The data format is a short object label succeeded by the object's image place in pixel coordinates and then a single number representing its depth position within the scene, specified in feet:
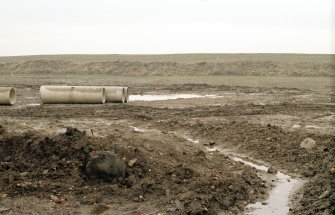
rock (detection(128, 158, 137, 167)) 28.40
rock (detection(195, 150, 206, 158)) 33.08
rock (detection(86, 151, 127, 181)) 27.20
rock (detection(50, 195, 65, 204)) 24.90
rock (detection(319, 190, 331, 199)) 25.05
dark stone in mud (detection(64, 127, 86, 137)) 30.99
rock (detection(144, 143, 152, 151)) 31.99
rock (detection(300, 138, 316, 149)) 36.60
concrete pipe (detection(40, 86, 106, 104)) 63.46
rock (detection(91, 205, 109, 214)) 23.80
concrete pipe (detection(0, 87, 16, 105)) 63.36
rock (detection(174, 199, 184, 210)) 24.16
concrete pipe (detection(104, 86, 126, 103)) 65.92
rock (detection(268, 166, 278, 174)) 32.37
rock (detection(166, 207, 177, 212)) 23.97
